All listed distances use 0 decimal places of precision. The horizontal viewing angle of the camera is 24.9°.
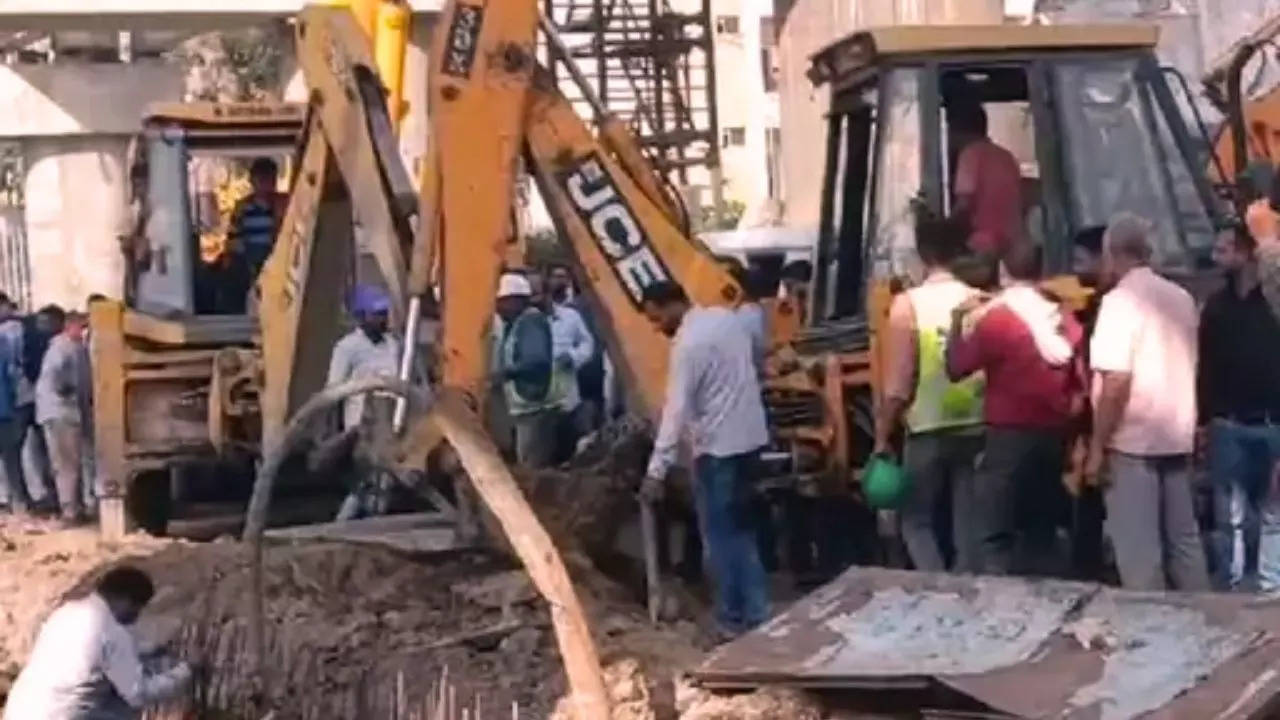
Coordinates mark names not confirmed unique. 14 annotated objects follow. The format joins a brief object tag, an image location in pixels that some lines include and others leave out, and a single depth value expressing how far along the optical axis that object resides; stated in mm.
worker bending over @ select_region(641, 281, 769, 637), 11555
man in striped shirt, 16406
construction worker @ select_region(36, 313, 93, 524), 20844
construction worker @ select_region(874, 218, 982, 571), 11297
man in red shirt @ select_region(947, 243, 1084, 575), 10789
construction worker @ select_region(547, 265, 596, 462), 17391
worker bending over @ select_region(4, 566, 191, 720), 9648
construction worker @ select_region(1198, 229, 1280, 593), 12008
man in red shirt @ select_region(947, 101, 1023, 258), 12469
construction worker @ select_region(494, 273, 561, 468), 16953
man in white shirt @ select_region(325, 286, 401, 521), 13820
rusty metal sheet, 6969
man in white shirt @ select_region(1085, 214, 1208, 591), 10359
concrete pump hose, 8938
